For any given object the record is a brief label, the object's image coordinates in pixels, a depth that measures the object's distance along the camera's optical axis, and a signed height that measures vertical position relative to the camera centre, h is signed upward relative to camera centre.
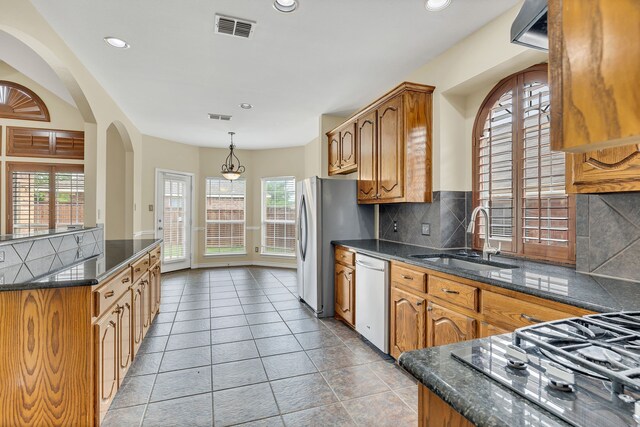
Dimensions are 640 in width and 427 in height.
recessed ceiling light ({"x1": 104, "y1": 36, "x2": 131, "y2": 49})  2.70 +1.46
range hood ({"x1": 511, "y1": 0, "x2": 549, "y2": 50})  0.88 +0.56
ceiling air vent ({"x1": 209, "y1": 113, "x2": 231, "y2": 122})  4.81 +1.47
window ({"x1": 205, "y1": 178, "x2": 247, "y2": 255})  7.11 -0.03
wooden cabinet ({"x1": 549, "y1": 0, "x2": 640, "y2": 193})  0.43 +0.20
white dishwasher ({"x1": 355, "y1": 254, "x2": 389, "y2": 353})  2.78 -0.78
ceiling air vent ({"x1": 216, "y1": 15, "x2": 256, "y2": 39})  2.44 +1.46
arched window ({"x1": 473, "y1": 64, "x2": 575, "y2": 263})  2.27 +0.32
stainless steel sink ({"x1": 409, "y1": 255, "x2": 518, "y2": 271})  2.32 -0.37
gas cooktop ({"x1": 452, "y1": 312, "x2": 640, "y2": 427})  0.54 -0.31
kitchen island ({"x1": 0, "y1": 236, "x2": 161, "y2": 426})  1.63 -0.69
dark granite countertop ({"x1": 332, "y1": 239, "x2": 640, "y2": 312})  1.36 -0.35
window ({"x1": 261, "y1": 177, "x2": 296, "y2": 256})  7.02 -0.03
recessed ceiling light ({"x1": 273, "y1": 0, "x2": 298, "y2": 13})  2.23 +1.46
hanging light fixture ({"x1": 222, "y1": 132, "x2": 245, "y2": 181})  6.78 +1.13
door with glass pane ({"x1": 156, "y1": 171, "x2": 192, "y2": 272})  6.31 -0.07
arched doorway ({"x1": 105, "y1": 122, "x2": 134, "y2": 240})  4.99 +0.44
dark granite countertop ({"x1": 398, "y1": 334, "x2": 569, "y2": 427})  0.54 -0.34
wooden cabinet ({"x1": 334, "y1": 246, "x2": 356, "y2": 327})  3.39 -0.78
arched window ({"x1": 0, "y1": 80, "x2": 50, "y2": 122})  4.48 +1.55
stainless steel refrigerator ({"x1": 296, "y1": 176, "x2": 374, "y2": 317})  3.86 -0.14
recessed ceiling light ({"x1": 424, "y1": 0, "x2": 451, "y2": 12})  2.21 +1.45
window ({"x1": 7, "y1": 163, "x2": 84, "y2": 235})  4.59 +0.25
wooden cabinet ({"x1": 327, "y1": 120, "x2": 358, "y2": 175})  4.06 +0.87
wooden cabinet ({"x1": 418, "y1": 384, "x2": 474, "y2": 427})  0.65 -0.42
